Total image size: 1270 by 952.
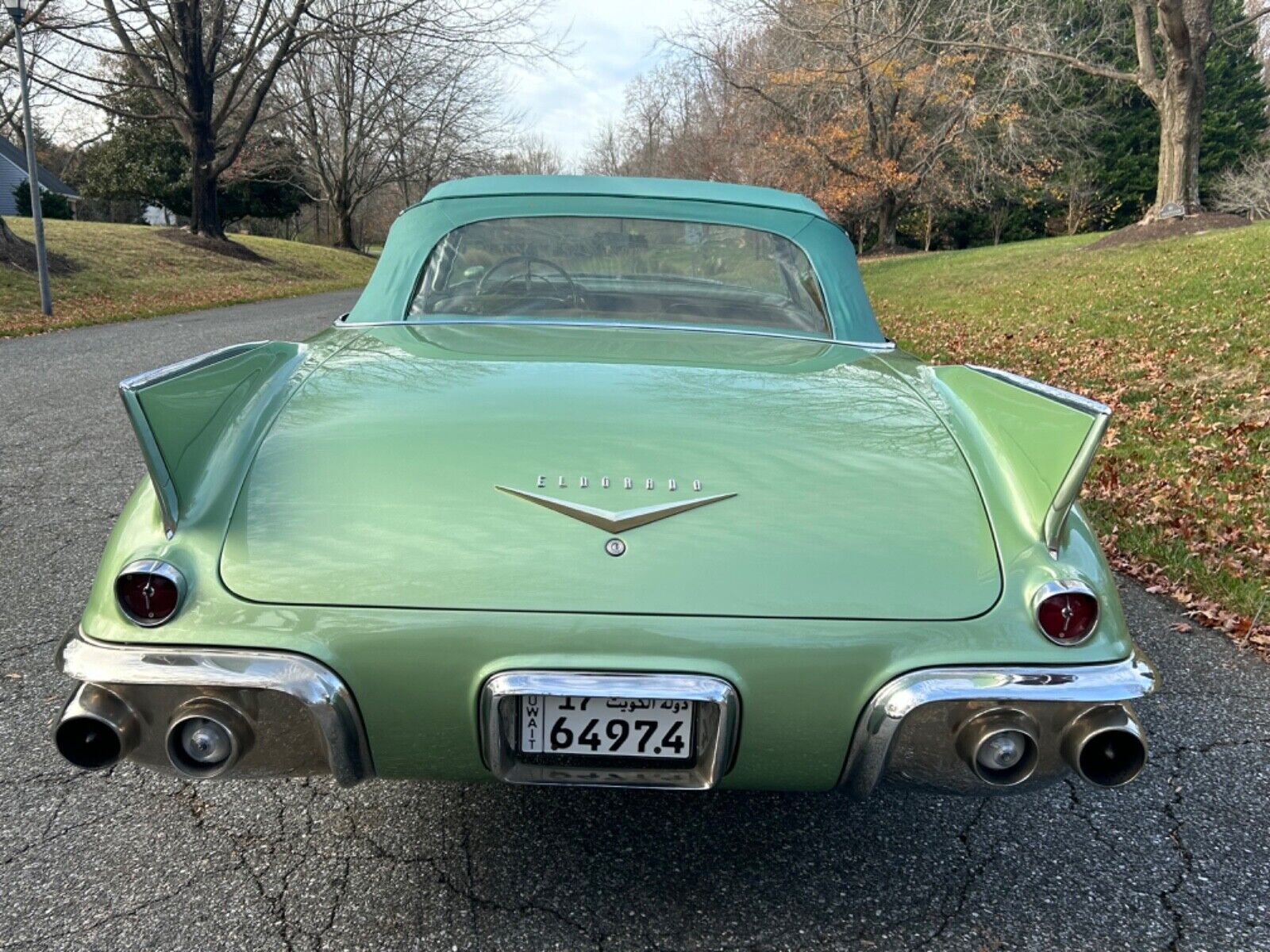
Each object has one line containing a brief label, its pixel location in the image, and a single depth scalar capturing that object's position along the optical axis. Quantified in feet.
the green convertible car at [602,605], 5.40
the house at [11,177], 149.38
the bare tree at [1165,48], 49.93
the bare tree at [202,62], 68.08
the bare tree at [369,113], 69.67
